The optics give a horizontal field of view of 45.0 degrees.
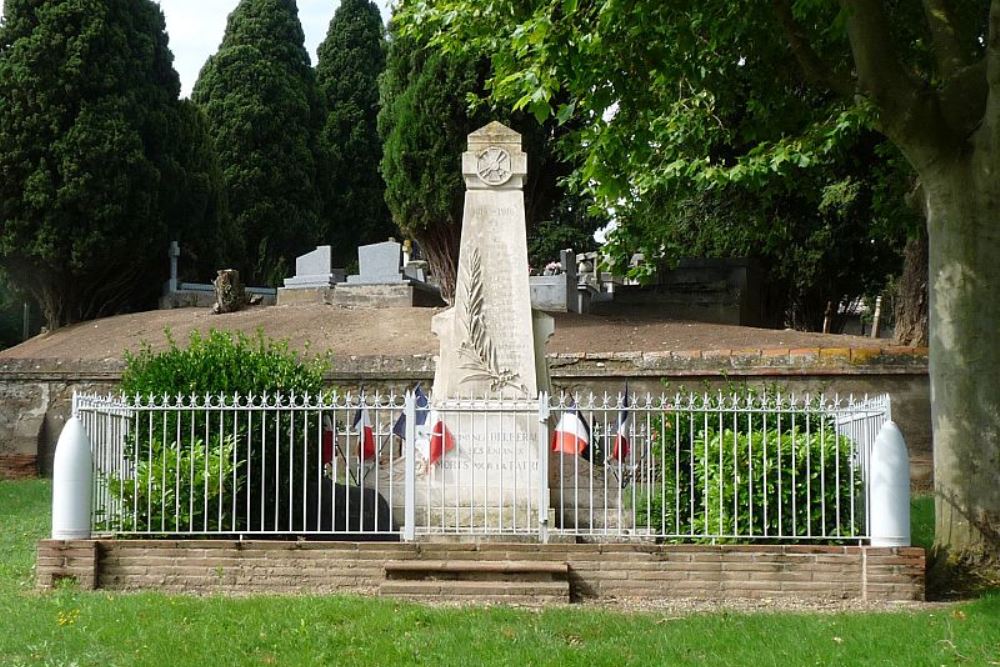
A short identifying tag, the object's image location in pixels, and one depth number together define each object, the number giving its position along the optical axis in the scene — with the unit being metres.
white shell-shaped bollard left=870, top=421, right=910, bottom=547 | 8.97
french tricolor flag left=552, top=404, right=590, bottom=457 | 10.23
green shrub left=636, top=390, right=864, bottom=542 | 9.41
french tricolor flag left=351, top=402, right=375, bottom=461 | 9.68
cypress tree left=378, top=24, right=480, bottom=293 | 22.75
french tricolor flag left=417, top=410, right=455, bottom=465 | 10.35
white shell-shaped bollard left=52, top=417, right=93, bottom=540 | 9.29
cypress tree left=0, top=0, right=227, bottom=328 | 25.11
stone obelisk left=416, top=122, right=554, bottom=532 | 10.46
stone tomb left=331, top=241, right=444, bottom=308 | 23.03
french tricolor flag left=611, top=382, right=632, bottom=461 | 9.84
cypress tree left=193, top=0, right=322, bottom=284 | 36.38
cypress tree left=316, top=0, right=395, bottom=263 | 40.41
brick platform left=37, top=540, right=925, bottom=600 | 8.97
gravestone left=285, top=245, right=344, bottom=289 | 24.54
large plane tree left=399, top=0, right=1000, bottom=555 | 9.17
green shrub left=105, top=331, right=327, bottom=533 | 9.74
